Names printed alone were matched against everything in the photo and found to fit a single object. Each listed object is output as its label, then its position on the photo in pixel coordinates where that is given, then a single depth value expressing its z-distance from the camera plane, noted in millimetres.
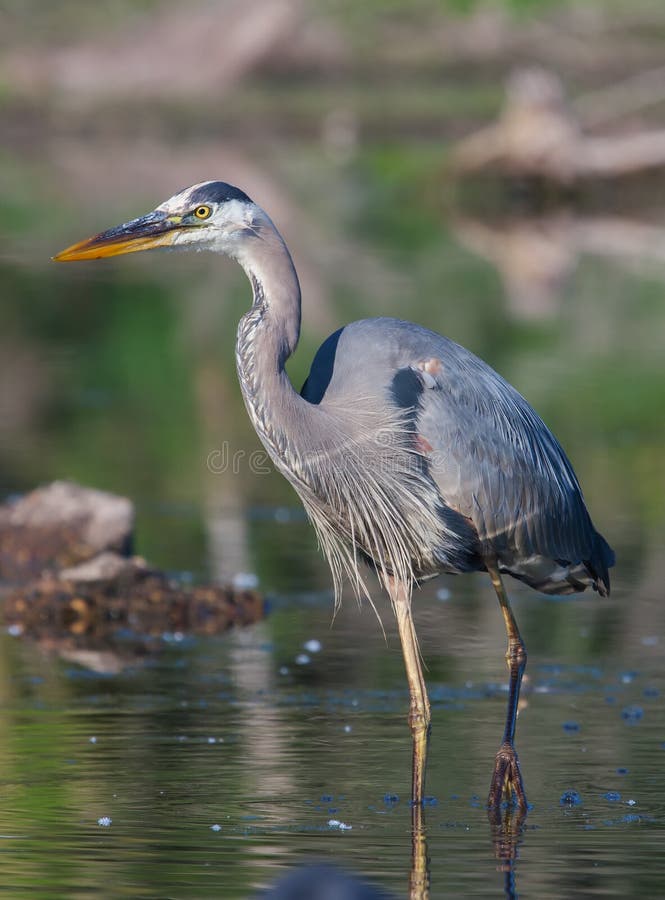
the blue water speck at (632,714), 15077
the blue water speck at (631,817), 12633
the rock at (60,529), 19781
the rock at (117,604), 18312
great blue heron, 13344
